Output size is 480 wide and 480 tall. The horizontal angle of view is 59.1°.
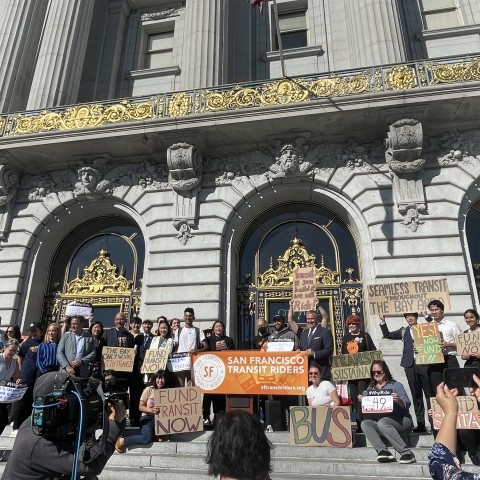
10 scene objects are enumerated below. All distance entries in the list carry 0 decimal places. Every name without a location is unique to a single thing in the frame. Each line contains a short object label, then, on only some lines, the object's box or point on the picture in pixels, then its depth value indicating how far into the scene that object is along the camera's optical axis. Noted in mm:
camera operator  2807
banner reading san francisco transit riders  8016
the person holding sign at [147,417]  7141
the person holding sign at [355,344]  7996
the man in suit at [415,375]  7566
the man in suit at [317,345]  8227
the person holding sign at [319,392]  7270
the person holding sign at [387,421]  6141
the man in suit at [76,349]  7927
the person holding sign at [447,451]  2128
